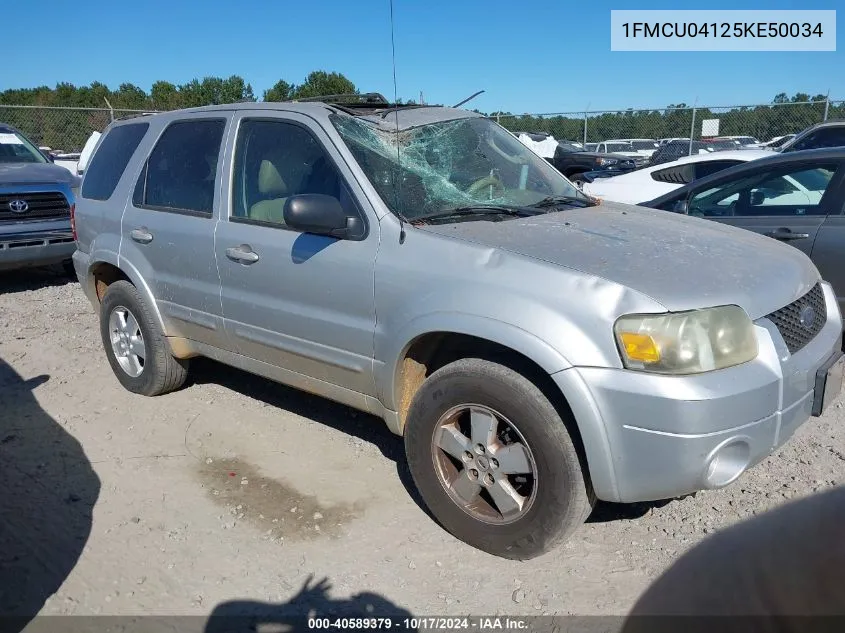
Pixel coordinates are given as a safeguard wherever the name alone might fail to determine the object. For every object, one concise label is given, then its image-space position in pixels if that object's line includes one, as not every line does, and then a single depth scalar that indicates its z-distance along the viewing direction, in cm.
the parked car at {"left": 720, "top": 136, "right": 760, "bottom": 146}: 1989
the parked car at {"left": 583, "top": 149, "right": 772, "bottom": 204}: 828
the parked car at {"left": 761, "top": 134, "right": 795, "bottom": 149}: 1568
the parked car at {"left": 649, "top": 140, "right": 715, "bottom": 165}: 1756
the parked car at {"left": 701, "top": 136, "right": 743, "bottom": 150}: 1951
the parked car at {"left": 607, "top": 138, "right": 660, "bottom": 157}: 2314
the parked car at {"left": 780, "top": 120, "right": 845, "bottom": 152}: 1014
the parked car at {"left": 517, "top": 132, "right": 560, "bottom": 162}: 1927
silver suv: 261
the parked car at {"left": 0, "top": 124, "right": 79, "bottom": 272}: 800
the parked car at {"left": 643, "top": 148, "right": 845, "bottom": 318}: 481
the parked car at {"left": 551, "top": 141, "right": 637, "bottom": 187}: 1455
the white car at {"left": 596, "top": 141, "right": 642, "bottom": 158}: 2383
